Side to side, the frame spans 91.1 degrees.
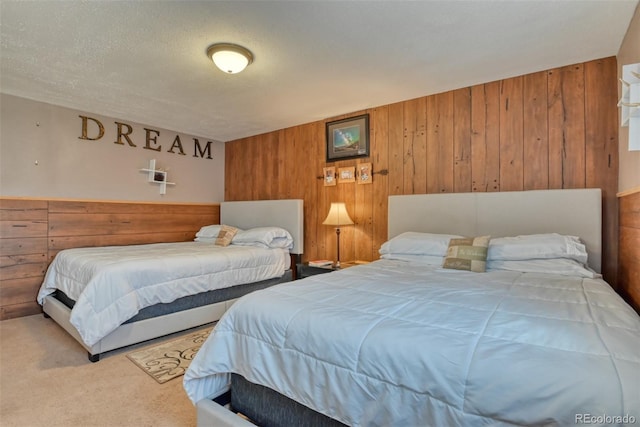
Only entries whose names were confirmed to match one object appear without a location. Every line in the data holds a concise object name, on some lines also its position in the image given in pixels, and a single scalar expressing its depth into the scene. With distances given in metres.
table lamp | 3.47
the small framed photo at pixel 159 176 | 4.21
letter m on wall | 4.74
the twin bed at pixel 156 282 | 2.28
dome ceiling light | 2.18
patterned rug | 2.12
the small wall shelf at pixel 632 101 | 1.50
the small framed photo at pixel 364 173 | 3.53
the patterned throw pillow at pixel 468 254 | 2.18
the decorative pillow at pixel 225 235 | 3.83
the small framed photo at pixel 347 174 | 3.65
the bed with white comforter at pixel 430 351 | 0.79
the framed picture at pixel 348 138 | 3.57
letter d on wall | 3.63
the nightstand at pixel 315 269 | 3.39
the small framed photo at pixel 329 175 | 3.81
